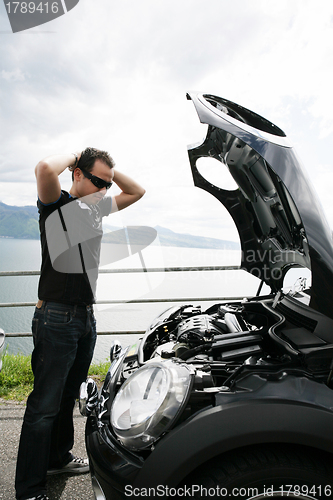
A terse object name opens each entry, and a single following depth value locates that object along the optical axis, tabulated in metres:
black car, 1.08
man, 1.73
